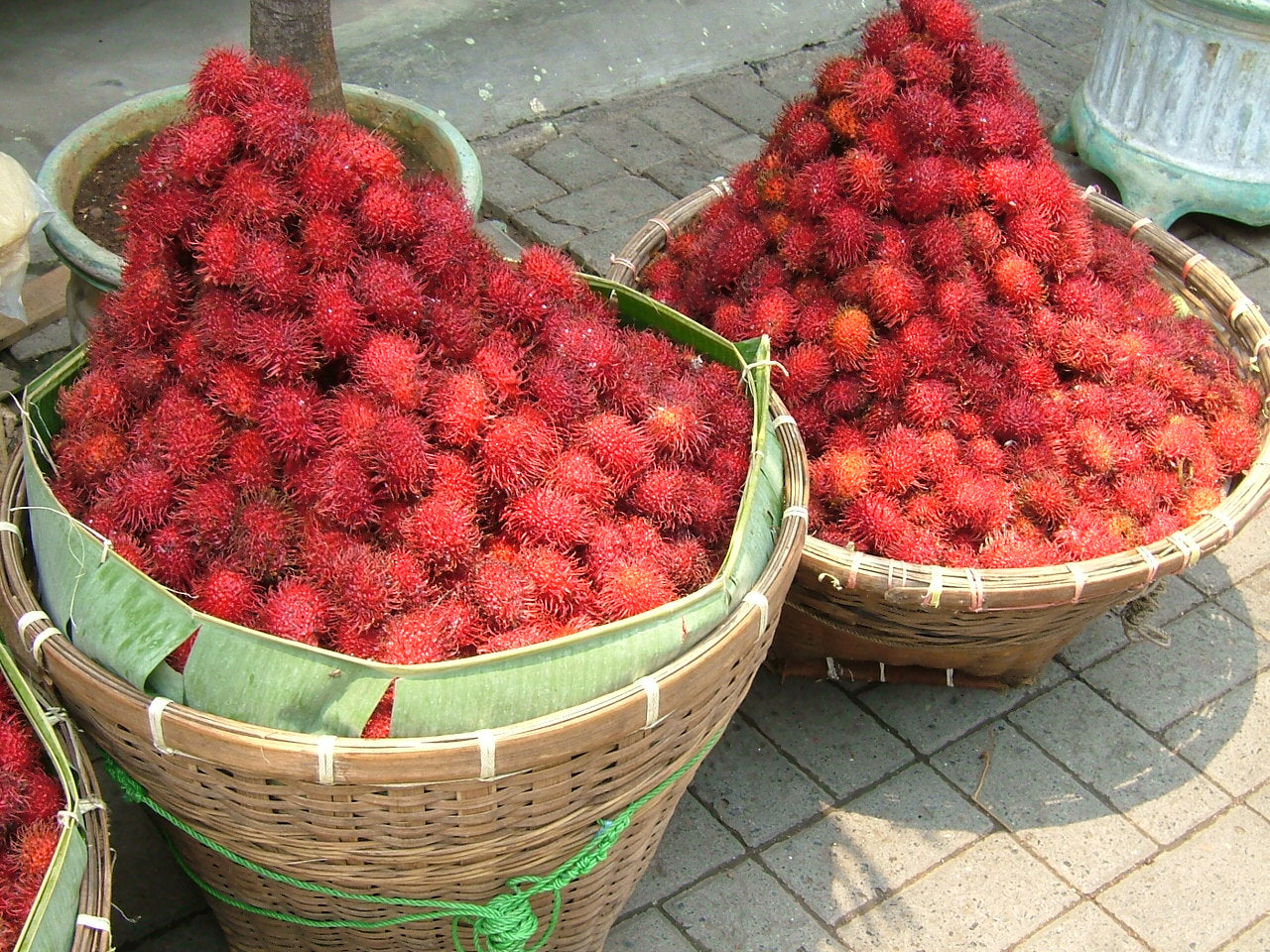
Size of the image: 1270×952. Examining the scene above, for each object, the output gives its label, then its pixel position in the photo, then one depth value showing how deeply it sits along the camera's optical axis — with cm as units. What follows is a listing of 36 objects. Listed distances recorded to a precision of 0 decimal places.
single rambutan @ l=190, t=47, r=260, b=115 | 179
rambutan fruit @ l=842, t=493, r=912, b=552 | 213
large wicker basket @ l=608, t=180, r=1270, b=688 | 204
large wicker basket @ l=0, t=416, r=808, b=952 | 142
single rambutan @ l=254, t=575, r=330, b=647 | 157
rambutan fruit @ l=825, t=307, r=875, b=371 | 220
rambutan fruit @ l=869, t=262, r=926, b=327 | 218
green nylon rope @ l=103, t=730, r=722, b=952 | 164
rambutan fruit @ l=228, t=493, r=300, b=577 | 165
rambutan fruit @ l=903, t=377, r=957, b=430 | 219
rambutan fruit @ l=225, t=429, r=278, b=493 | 169
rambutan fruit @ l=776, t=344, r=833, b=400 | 221
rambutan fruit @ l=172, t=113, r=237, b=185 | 176
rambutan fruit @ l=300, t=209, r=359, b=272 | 174
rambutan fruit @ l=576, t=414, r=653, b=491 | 177
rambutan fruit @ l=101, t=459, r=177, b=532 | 167
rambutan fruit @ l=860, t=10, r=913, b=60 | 233
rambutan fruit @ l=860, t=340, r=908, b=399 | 220
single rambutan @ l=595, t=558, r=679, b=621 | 163
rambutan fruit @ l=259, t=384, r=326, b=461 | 168
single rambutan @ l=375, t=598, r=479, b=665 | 154
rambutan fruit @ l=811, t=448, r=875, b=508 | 218
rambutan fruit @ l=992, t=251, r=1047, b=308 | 228
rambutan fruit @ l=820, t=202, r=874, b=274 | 221
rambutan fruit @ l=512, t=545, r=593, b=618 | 163
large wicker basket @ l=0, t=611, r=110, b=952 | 140
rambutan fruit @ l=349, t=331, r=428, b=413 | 170
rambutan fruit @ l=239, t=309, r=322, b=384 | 169
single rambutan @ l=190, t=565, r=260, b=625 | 160
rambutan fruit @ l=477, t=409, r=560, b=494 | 170
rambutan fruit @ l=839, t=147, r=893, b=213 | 223
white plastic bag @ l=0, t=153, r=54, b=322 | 266
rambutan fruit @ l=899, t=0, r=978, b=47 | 230
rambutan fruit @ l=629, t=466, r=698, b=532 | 176
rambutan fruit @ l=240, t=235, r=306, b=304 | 170
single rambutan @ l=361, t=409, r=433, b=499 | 165
